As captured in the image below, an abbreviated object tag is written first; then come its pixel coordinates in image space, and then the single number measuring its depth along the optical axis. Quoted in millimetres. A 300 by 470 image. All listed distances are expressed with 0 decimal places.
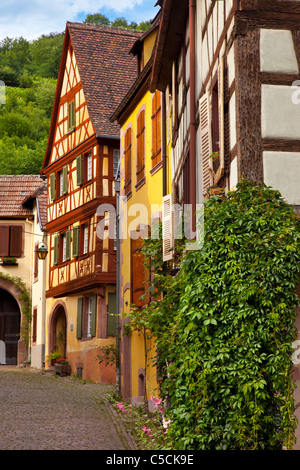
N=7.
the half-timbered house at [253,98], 8430
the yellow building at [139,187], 16234
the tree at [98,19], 70719
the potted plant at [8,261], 32531
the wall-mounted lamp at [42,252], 23625
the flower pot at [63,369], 25845
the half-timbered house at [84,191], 23938
